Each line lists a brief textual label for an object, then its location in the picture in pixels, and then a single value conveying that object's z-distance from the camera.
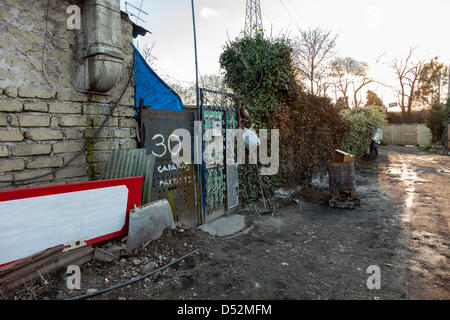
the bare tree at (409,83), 32.16
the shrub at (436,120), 20.02
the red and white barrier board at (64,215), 2.30
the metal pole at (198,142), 4.34
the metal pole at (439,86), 23.41
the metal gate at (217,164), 4.92
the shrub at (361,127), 11.89
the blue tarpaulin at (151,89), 3.74
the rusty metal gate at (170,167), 3.85
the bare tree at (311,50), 23.03
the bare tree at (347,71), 28.65
